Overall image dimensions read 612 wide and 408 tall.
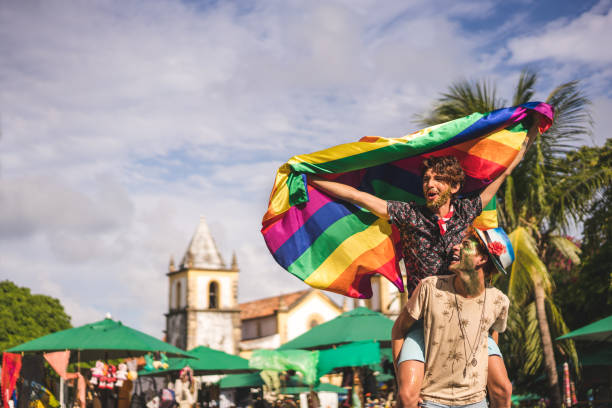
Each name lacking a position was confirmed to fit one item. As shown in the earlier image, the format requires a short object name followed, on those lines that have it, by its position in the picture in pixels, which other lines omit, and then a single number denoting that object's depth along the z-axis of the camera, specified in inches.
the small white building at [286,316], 2386.8
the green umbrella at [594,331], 439.2
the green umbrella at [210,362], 815.7
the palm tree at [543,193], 541.6
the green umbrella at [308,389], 735.7
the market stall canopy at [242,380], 789.9
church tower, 2324.1
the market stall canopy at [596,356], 572.4
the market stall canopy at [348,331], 621.0
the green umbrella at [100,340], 563.8
